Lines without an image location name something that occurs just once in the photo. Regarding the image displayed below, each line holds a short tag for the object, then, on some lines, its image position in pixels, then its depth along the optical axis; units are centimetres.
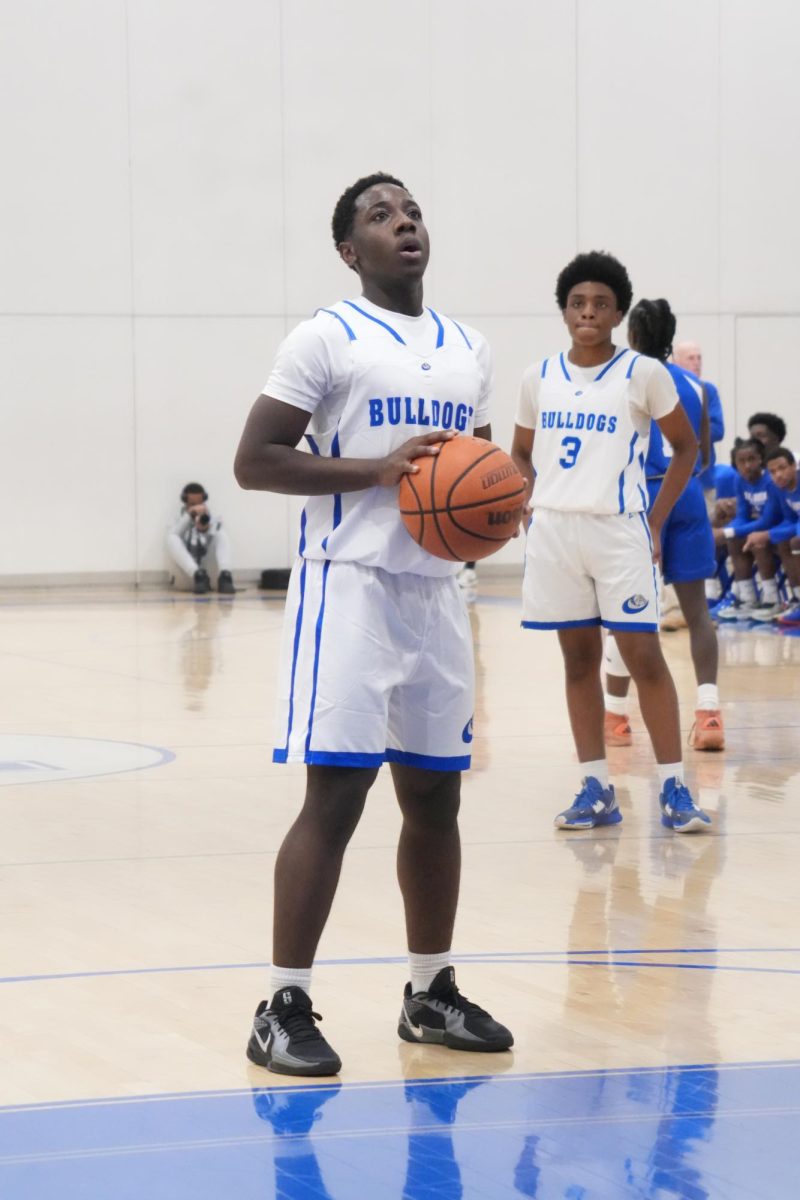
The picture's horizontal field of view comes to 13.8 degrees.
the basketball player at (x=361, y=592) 680
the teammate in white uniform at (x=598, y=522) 1133
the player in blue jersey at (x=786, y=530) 2456
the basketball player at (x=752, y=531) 2529
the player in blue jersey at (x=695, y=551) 1376
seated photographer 3194
